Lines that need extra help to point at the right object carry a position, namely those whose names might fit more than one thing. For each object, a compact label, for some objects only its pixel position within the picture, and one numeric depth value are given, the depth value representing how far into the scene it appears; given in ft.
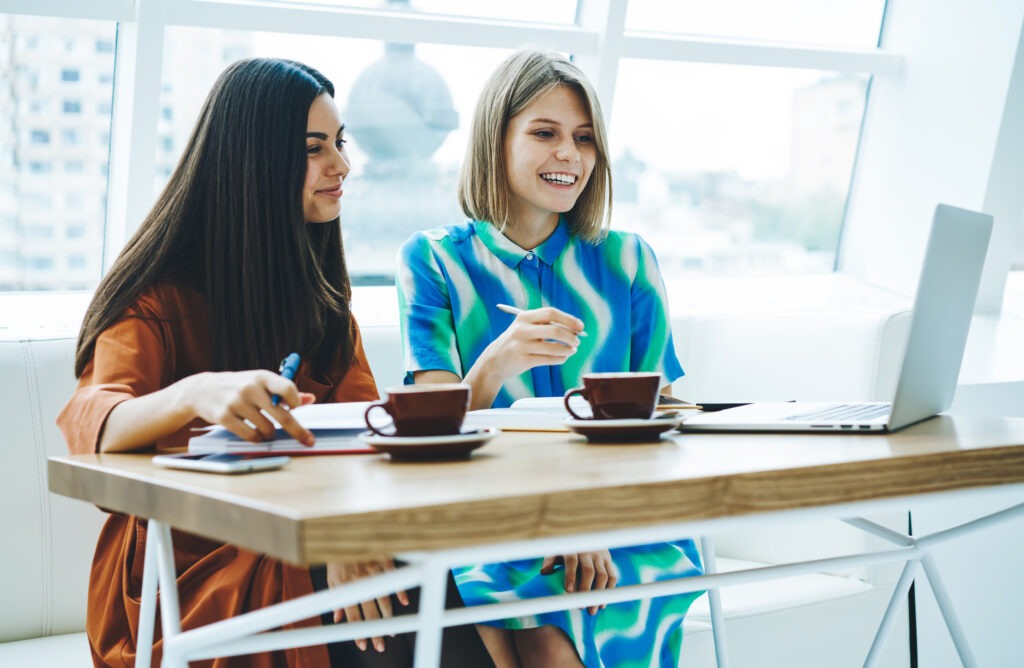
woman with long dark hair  4.82
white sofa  6.57
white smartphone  3.48
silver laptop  4.31
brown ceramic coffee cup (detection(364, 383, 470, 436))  3.62
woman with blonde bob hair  6.57
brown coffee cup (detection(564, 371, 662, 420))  4.12
